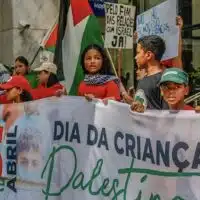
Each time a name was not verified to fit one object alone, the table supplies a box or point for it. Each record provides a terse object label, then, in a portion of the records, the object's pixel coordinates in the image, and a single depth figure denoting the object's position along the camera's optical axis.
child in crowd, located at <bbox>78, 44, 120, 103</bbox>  5.28
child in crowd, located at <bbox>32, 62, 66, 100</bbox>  6.65
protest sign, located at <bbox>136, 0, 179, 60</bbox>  5.51
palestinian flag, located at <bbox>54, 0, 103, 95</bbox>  7.21
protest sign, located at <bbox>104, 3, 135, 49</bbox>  7.24
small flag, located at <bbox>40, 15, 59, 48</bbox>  9.08
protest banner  4.10
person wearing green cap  4.16
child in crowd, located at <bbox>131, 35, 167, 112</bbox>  4.74
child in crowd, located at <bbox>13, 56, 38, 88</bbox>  7.90
